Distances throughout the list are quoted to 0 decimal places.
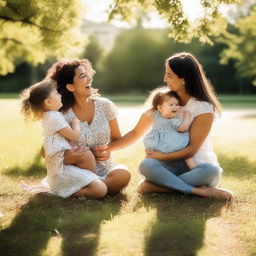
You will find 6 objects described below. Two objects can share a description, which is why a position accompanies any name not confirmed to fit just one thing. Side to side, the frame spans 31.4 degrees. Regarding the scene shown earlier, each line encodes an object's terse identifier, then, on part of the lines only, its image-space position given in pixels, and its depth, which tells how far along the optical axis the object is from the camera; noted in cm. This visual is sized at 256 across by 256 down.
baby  535
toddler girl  516
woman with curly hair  531
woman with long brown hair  529
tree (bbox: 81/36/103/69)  5500
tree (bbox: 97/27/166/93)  5500
